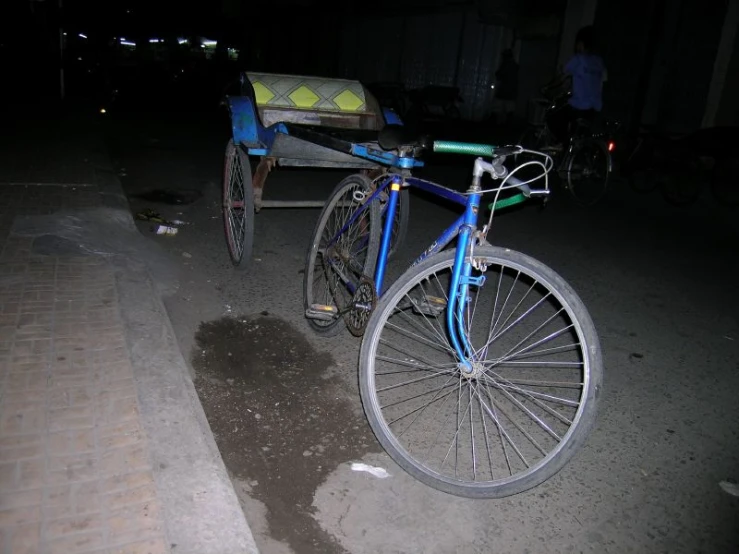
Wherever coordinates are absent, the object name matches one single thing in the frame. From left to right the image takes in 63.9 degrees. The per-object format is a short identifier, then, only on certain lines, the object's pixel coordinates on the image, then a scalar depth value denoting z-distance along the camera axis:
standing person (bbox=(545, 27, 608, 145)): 8.72
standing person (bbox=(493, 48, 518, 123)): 17.03
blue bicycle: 2.38
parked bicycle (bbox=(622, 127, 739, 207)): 8.42
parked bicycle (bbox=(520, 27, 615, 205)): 8.20
